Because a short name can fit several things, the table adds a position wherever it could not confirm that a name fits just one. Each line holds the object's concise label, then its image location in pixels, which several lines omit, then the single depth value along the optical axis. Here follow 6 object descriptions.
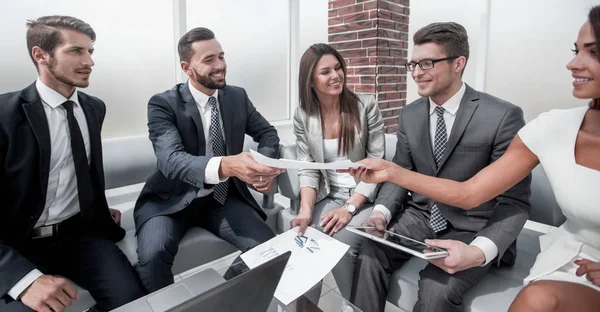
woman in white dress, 1.06
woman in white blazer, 2.00
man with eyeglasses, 1.34
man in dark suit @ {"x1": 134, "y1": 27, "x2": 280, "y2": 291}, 1.64
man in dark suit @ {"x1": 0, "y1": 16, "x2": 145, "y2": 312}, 1.45
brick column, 3.68
